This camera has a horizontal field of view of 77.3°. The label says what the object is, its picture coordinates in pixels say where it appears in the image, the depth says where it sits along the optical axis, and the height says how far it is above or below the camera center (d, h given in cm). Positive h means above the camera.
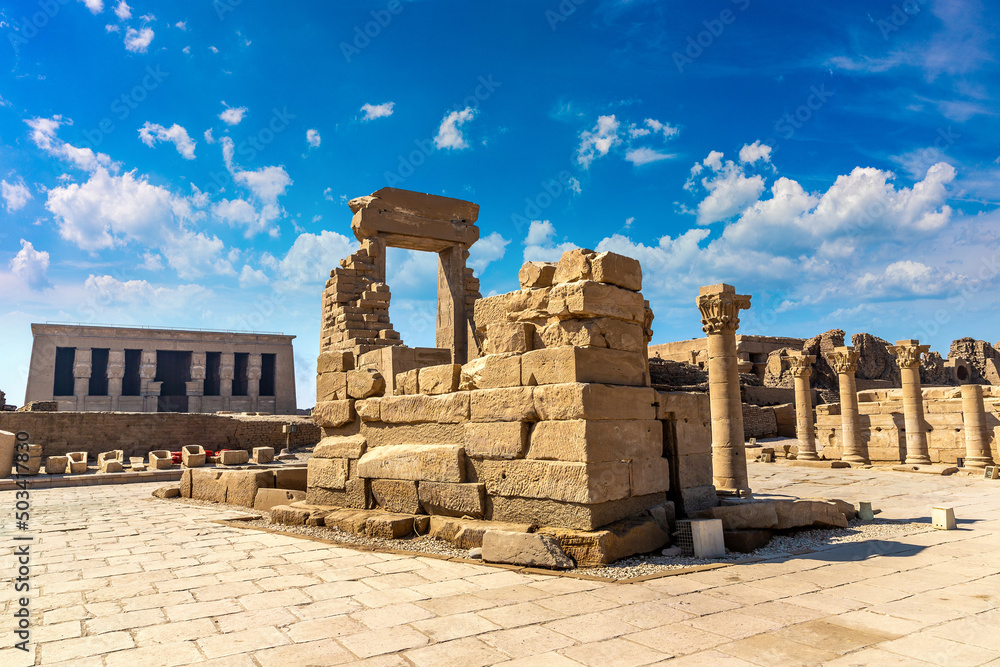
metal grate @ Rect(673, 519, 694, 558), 613 -129
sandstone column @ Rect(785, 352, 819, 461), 1908 +27
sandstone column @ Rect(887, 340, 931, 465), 1725 +0
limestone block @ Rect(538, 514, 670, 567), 557 -121
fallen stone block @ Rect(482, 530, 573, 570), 550 -126
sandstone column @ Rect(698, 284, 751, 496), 1112 +50
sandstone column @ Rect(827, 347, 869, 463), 1803 +12
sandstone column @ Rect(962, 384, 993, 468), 1600 -63
